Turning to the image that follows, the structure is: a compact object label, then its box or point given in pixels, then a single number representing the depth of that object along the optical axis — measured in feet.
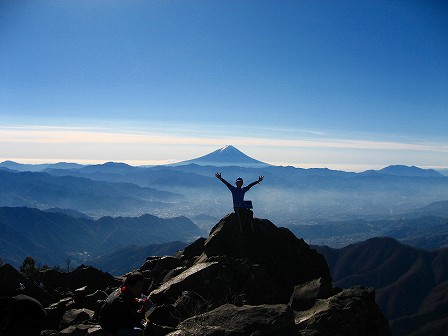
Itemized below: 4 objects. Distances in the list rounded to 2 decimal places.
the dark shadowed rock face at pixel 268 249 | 64.08
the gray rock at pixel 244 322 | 36.03
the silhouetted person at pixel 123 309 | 30.55
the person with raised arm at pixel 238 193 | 69.51
